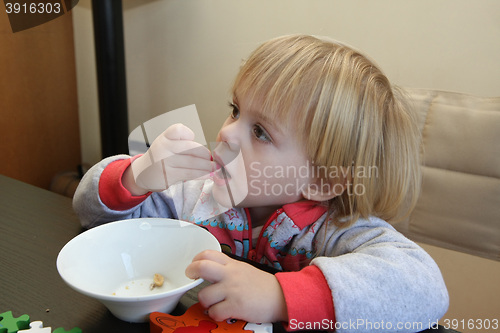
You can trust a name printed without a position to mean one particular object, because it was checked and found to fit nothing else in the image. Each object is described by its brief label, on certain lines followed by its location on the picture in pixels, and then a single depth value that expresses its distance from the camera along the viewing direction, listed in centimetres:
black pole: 166
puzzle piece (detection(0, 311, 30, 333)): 48
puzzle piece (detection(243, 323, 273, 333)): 50
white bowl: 55
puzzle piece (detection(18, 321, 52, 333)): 48
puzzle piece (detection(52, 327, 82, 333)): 48
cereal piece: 60
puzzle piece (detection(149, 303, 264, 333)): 48
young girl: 70
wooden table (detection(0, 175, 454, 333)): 52
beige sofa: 105
